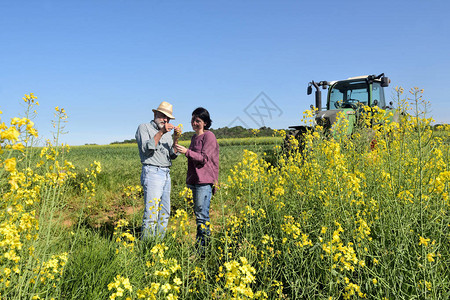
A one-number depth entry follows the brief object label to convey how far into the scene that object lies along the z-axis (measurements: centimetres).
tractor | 813
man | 362
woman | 367
